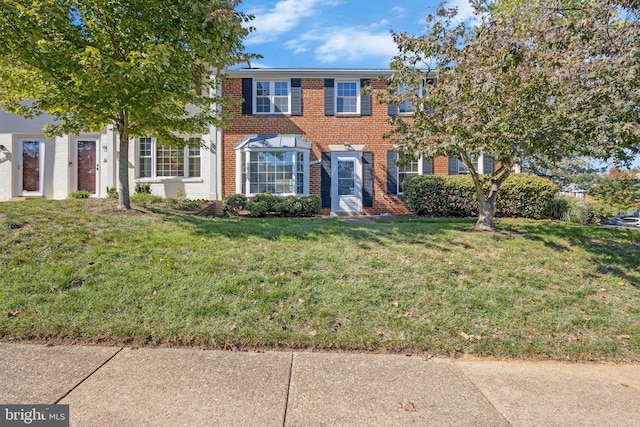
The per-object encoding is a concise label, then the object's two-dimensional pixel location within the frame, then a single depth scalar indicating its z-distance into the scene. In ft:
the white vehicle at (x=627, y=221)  51.30
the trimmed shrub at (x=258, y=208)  34.29
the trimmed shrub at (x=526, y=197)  35.42
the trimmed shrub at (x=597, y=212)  37.67
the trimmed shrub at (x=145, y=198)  33.09
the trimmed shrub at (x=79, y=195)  36.70
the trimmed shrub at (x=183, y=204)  32.86
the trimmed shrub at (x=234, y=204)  36.01
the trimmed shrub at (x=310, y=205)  36.19
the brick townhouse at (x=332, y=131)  41.34
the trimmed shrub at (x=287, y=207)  35.17
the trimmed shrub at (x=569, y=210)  34.88
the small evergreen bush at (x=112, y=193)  36.68
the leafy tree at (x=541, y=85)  14.74
